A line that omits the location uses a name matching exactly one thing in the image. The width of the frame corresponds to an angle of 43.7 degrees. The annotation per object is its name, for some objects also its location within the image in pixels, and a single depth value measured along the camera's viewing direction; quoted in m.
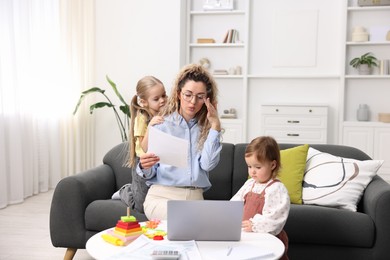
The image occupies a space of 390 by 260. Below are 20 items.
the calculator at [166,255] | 1.62
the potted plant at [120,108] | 5.47
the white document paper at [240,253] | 1.66
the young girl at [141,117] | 2.61
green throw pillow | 2.94
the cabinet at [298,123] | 5.88
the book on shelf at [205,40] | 6.39
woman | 2.33
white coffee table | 1.71
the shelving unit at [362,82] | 5.93
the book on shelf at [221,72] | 6.38
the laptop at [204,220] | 1.79
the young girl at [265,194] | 2.04
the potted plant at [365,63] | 5.92
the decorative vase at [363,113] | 5.94
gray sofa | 2.58
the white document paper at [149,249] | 1.67
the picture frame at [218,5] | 6.34
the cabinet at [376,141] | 5.77
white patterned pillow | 2.81
